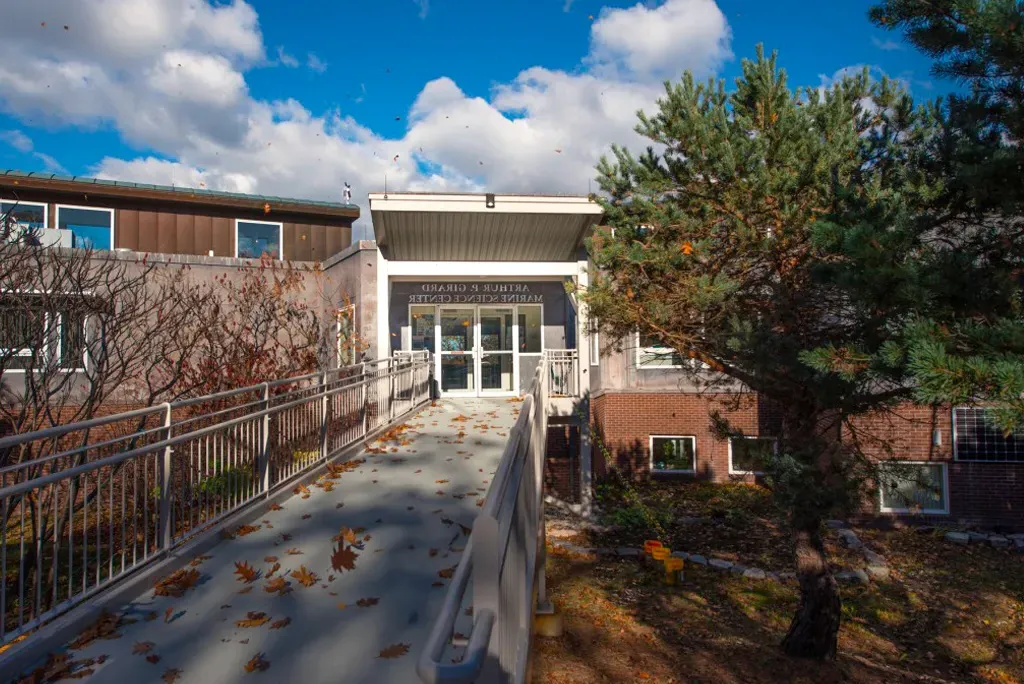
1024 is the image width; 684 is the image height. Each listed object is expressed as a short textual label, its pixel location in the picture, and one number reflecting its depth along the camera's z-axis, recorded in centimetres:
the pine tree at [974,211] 415
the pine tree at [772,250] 748
